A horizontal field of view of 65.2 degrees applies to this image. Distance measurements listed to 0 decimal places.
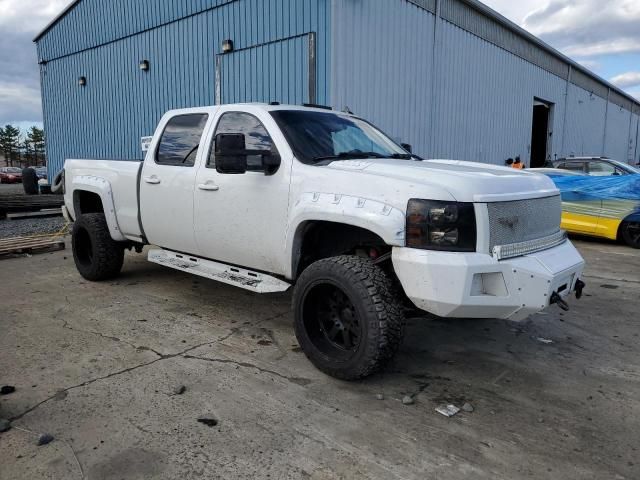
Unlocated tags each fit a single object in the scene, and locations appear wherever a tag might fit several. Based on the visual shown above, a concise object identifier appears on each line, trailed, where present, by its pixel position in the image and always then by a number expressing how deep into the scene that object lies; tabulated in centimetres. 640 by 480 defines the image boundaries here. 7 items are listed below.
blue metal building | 977
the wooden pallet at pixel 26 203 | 1193
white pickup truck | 302
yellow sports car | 872
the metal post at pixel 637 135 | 3610
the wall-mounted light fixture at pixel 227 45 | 1108
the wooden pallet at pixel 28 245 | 770
